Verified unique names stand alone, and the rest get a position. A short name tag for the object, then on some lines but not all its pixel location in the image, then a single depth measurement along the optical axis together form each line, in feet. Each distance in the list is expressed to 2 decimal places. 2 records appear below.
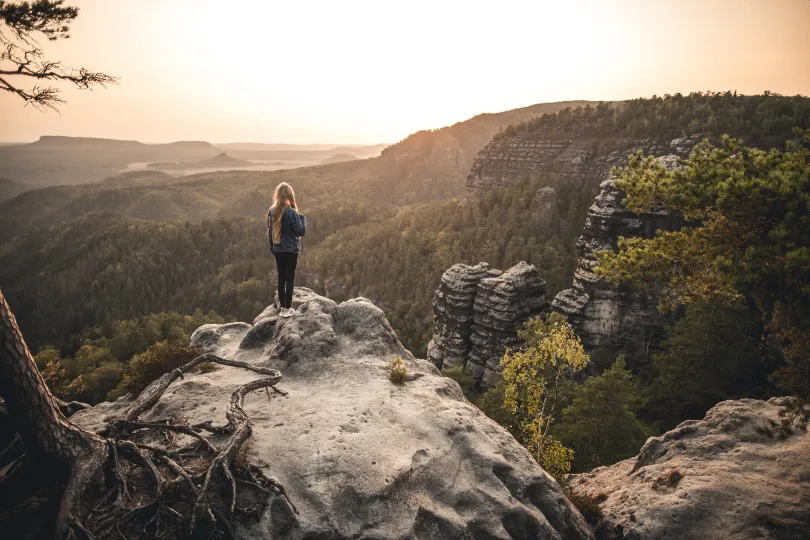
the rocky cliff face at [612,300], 129.80
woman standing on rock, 37.27
